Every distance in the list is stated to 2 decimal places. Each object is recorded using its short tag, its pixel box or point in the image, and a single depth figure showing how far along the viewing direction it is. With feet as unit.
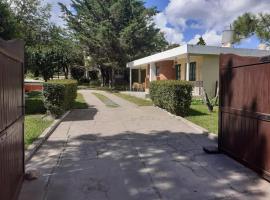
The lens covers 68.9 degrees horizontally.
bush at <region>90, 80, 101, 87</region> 88.04
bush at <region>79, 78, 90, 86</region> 93.89
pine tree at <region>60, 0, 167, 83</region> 65.99
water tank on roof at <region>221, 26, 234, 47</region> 41.92
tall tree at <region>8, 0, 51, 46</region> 56.53
